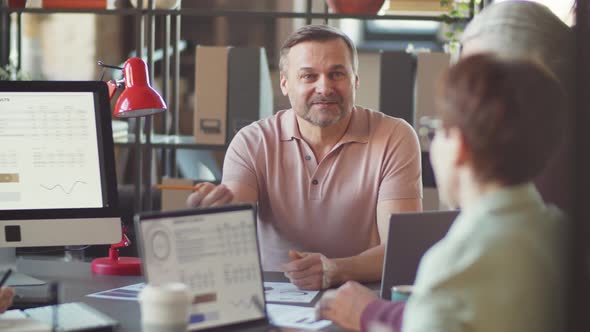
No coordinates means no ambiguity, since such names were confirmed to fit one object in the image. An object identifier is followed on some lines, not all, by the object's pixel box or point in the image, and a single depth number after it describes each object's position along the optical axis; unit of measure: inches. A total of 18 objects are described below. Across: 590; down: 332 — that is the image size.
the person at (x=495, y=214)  74.6
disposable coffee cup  84.5
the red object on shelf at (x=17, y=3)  174.2
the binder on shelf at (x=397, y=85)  166.8
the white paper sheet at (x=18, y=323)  94.3
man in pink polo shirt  124.4
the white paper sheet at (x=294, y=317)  98.6
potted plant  167.9
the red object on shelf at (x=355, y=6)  168.7
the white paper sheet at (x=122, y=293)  108.1
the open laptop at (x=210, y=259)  92.4
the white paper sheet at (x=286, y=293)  106.6
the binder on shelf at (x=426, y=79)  163.5
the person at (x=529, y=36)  99.2
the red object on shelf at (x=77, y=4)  173.4
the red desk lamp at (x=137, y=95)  120.0
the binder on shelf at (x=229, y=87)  165.4
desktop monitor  112.4
